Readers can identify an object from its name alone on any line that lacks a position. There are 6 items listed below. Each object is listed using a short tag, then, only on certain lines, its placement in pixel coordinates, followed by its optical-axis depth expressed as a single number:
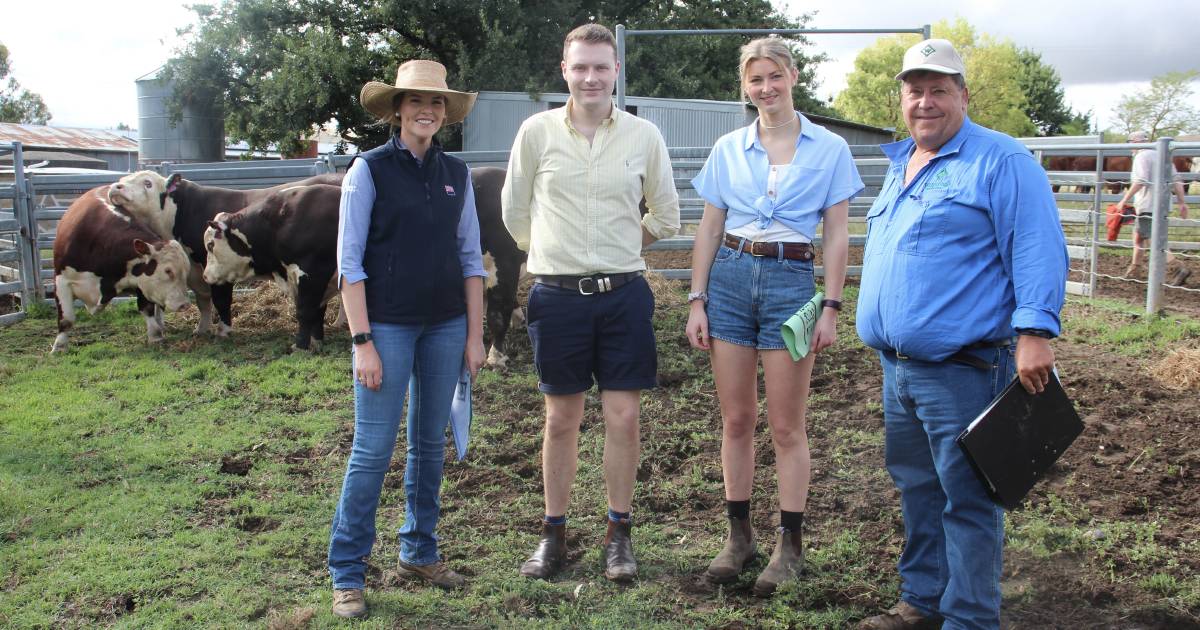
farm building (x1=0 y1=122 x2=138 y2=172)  29.34
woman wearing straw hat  3.18
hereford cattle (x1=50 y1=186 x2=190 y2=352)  8.36
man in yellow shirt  3.35
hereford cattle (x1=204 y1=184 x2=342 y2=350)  7.93
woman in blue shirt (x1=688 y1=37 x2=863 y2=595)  3.27
